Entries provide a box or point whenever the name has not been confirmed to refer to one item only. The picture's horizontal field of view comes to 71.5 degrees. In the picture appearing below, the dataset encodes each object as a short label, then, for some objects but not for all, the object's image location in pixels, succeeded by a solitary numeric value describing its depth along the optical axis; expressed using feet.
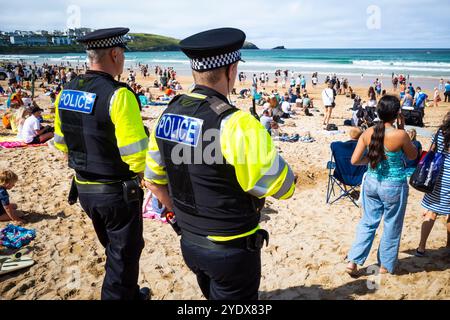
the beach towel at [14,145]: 31.96
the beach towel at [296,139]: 38.01
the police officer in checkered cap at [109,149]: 8.38
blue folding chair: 20.21
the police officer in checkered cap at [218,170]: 5.90
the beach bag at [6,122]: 39.22
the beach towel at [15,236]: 15.11
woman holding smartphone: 11.21
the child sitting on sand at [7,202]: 16.84
